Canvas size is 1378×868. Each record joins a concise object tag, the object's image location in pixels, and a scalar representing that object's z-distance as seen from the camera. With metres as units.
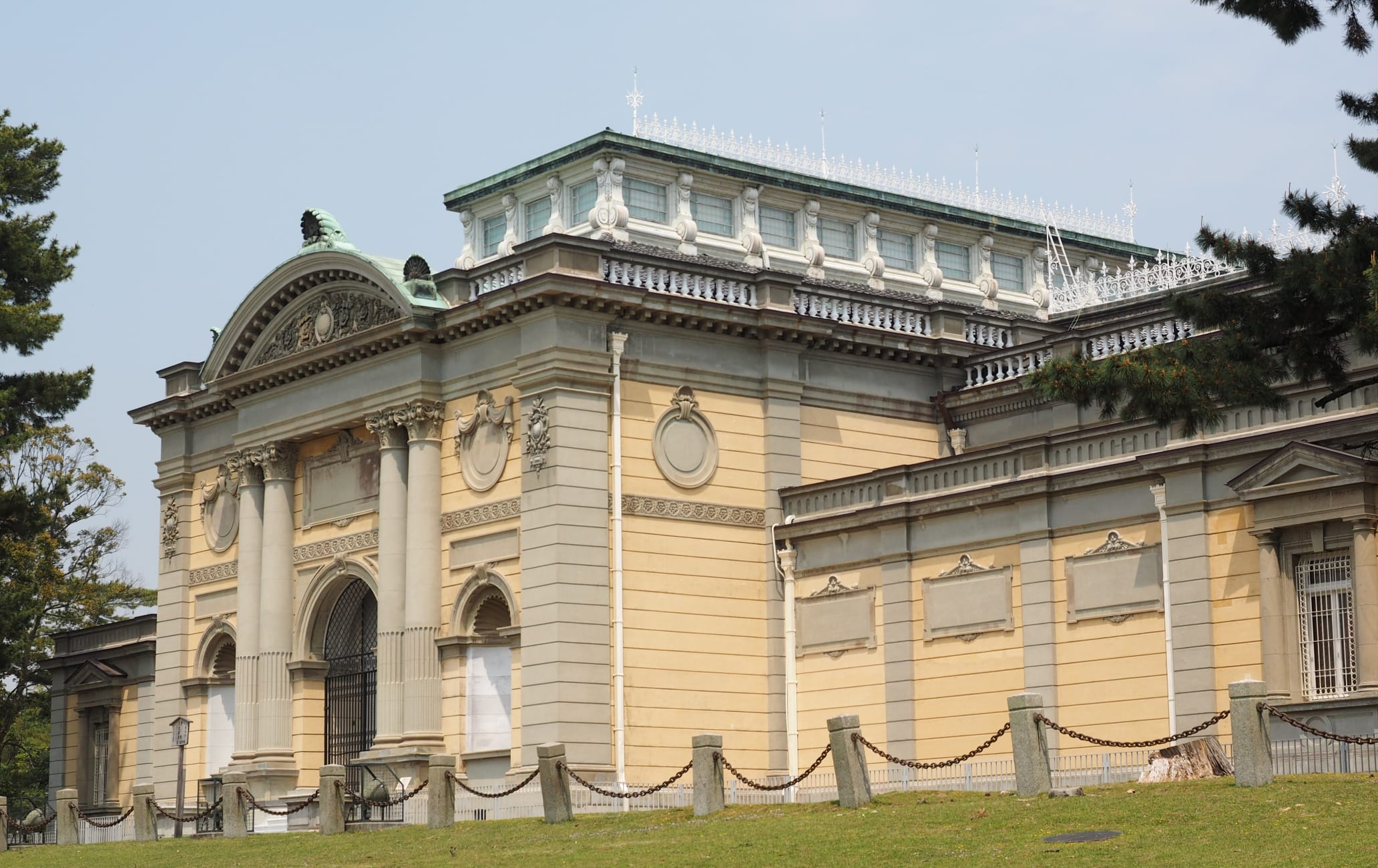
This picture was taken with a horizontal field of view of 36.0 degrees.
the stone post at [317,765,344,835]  35.53
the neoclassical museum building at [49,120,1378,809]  33.34
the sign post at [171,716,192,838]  41.87
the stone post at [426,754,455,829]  33.78
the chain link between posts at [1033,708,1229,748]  26.61
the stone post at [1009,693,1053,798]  27.06
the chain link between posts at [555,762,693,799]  31.56
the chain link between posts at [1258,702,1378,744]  25.22
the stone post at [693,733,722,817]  29.97
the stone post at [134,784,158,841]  39.44
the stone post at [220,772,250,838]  37.84
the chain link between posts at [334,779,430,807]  35.62
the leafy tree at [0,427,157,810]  64.12
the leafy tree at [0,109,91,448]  46.88
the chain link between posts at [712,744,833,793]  29.23
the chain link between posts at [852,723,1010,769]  28.03
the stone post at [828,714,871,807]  28.47
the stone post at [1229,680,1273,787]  25.39
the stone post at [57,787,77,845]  41.53
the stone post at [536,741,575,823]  31.92
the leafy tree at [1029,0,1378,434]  26.25
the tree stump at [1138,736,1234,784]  29.03
